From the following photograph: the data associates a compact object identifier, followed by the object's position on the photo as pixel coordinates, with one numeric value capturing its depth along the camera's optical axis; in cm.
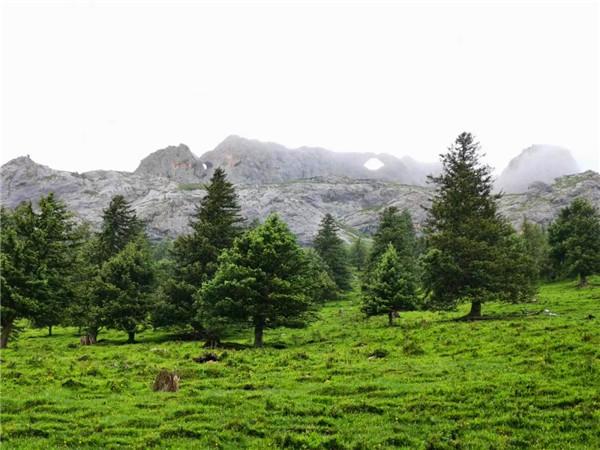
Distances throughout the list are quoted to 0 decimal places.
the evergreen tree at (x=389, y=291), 4177
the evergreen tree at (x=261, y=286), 3494
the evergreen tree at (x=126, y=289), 4319
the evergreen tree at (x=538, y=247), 7962
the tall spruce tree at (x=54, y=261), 4038
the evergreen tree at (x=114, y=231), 5609
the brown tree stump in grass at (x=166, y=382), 1994
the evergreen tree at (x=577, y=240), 6181
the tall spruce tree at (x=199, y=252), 4278
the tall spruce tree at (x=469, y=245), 4044
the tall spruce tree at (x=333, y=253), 8756
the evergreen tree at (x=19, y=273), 3778
